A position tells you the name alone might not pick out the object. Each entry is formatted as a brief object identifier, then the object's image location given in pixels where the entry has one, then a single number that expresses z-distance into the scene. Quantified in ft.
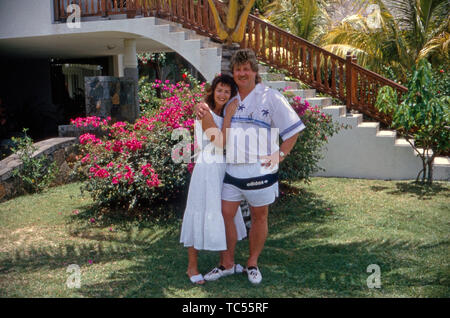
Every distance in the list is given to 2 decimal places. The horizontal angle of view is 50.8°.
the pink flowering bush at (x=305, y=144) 21.63
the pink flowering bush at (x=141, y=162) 19.25
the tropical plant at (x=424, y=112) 22.47
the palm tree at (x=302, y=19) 39.63
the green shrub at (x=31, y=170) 24.00
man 11.89
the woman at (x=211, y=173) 12.06
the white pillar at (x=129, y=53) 35.90
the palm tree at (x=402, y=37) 34.78
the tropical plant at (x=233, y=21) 17.52
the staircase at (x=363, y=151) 25.77
